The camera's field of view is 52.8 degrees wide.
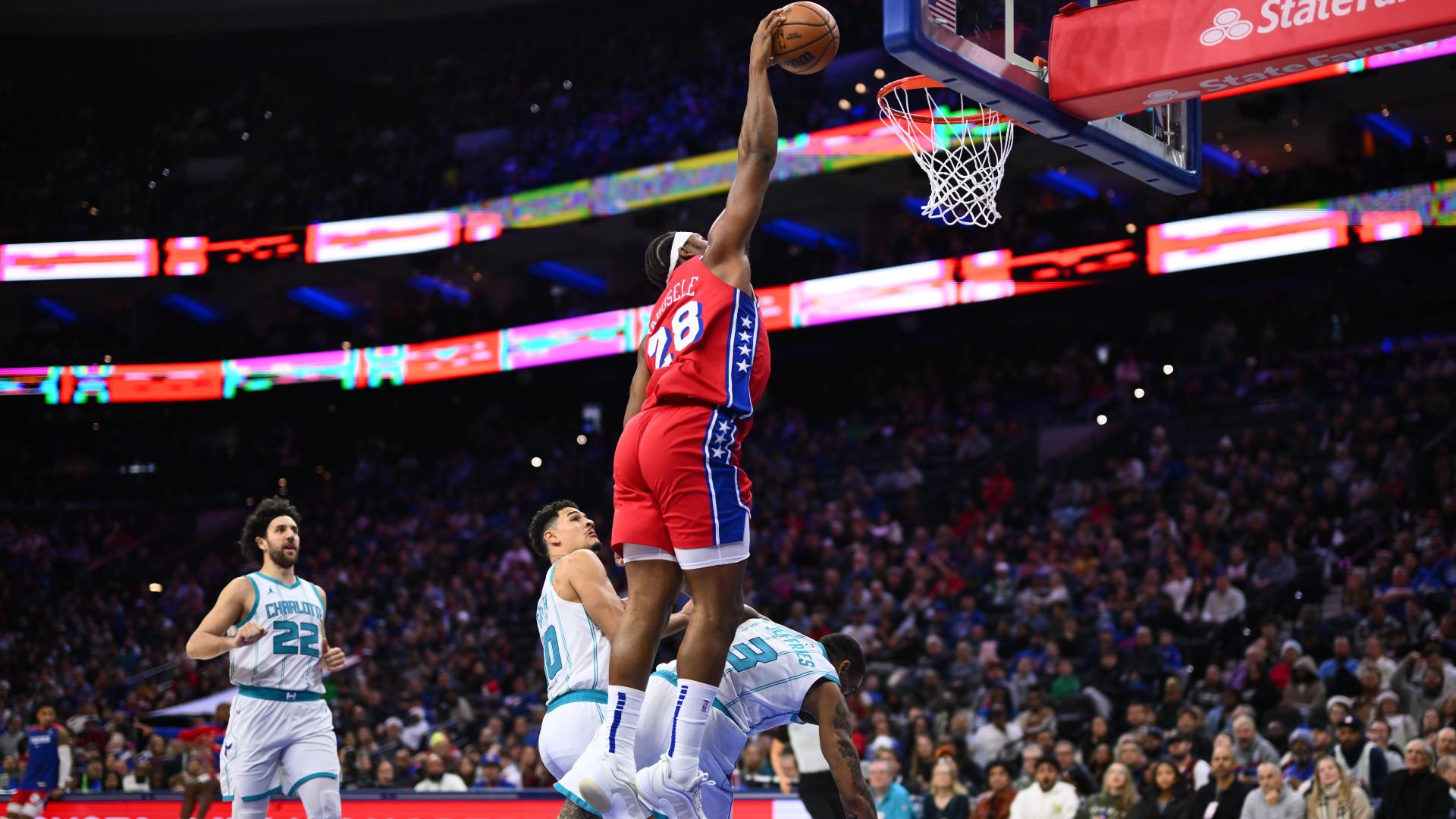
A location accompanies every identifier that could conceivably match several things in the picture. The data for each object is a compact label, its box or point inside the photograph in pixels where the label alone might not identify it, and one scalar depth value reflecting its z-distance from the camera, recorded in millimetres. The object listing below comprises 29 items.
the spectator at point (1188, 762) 11906
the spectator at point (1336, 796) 10555
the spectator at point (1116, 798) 11641
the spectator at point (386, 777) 15368
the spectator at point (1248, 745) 11930
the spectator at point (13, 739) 20312
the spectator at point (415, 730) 18359
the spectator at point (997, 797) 12133
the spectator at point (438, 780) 14109
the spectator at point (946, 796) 12039
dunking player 4715
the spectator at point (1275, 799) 10656
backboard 6012
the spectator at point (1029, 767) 12391
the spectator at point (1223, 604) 16141
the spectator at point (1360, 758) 11273
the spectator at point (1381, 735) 11555
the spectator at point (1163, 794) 11484
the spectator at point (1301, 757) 11953
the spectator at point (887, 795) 11125
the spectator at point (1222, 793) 11023
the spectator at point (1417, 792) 10445
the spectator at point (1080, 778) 12398
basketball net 7531
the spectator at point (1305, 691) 13305
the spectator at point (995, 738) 14078
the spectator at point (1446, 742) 10875
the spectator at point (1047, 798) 11734
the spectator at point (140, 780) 16812
